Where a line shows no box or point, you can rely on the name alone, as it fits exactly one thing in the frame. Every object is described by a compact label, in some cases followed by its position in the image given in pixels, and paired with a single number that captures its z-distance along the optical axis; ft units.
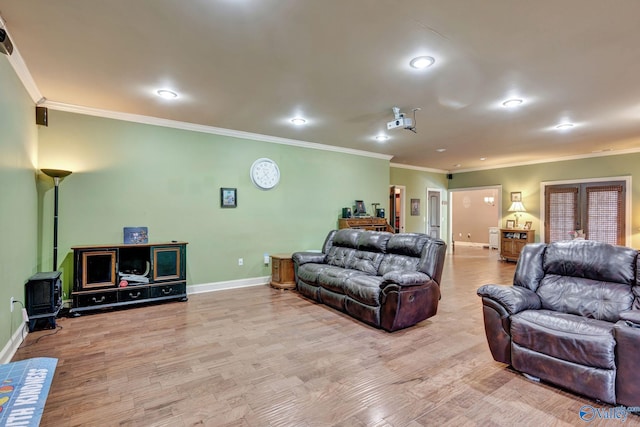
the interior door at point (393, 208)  29.37
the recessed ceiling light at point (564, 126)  15.96
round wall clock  18.16
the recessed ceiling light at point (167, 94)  11.81
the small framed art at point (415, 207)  29.99
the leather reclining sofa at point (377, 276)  11.04
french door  22.71
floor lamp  12.57
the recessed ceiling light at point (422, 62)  9.26
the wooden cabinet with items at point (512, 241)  26.68
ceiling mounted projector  13.01
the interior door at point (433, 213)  31.48
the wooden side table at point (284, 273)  17.24
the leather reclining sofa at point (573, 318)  6.52
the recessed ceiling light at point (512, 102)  12.60
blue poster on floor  5.62
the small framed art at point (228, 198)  17.15
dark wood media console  12.73
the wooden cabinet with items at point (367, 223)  20.97
